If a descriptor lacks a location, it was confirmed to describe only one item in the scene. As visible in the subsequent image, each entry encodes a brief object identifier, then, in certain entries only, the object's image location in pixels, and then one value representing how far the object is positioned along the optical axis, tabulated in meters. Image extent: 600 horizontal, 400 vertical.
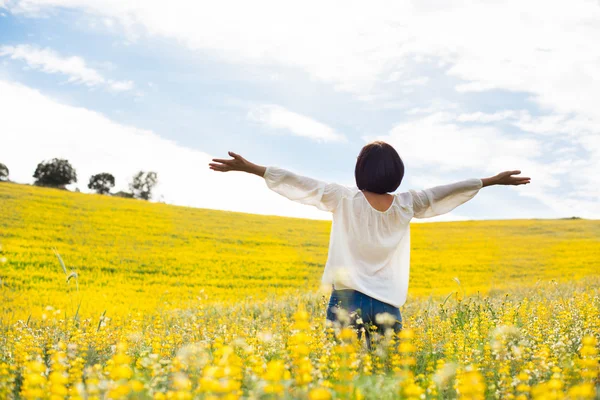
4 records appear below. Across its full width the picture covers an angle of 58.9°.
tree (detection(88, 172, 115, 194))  58.88
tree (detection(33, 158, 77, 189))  53.25
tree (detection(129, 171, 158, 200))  59.38
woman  4.64
